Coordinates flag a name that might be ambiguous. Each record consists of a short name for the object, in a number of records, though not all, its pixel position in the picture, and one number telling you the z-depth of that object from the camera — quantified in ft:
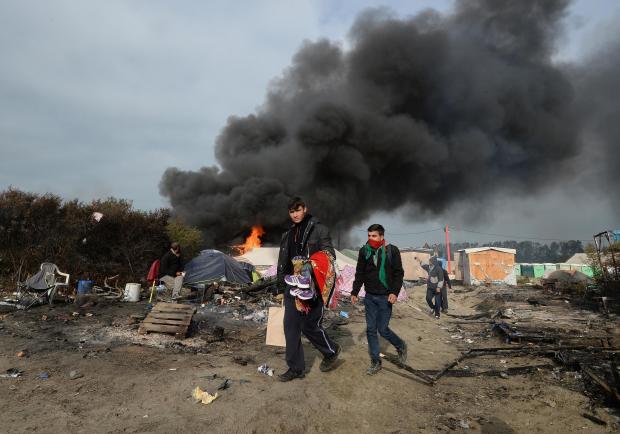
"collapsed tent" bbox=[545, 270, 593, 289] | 49.63
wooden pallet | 18.83
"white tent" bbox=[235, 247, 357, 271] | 62.90
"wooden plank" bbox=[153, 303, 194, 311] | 20.25
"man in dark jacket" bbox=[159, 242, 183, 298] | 31.54
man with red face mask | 13.84
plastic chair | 25.79
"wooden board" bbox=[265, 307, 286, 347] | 15.60
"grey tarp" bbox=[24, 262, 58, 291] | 26.35
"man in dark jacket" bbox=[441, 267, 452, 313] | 34.87
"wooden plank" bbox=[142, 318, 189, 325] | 19.11
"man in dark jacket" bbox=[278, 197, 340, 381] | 12.28
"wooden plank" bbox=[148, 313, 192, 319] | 19.45
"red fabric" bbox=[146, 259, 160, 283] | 30.96
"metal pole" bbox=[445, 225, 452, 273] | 101.71
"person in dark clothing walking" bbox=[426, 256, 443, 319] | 32.58
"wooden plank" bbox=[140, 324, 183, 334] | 18.79
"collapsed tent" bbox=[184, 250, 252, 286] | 41.96
